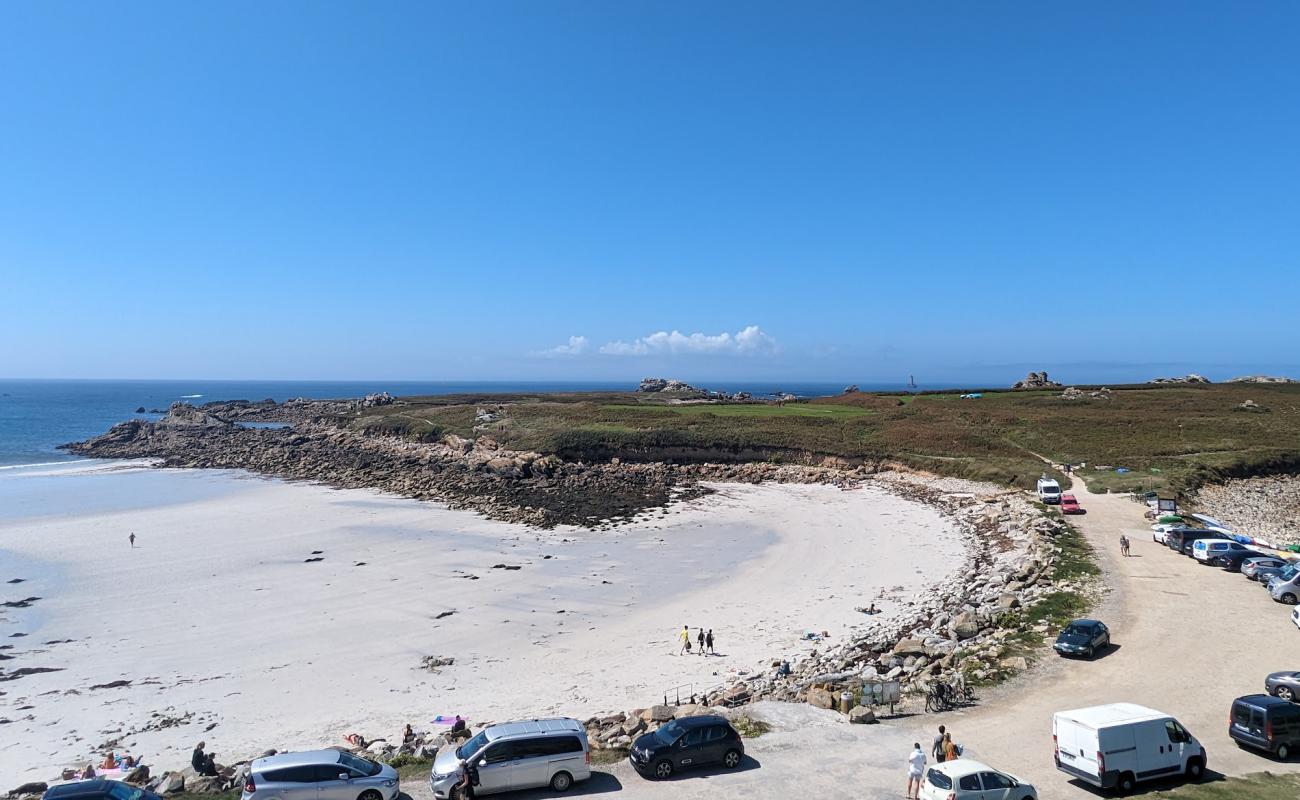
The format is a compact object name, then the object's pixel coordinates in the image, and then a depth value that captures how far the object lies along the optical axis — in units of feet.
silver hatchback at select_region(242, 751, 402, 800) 46.24
